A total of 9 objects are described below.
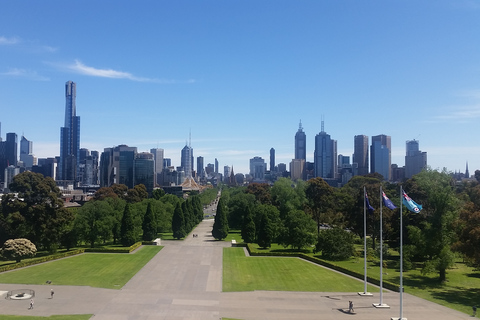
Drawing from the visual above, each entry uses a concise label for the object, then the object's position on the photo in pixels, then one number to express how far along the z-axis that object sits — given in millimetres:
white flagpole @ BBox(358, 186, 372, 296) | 37156
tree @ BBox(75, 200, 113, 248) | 60562
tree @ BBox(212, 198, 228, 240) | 74062
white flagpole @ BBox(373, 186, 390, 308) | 34000
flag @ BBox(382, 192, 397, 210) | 30844
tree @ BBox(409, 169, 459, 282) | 42594
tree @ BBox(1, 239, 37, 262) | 48031
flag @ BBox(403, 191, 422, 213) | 29641
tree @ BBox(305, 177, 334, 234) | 84688
